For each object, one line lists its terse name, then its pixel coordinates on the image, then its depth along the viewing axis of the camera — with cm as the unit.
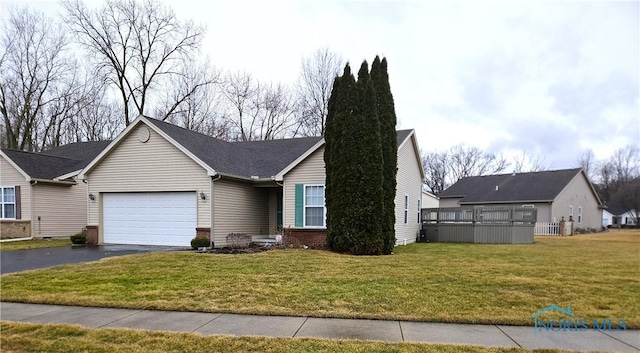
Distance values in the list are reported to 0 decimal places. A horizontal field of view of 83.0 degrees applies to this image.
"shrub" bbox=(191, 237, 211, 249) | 1374
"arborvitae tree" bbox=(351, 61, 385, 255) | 1230
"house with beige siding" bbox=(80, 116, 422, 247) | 1449
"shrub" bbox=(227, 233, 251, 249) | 1415
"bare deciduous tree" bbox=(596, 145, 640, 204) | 5519
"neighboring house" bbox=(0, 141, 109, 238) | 1733
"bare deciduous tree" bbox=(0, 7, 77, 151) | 2731
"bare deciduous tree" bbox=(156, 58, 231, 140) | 3120
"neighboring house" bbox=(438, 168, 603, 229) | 2794
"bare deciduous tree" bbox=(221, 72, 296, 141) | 3275
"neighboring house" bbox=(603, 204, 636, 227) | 5347
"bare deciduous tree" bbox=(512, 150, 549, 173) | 5141
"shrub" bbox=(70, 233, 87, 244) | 1548
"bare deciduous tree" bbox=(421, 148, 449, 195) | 5138
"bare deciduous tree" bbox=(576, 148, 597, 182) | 5700
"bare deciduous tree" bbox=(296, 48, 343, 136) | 3209
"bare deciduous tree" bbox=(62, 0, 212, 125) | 2788
